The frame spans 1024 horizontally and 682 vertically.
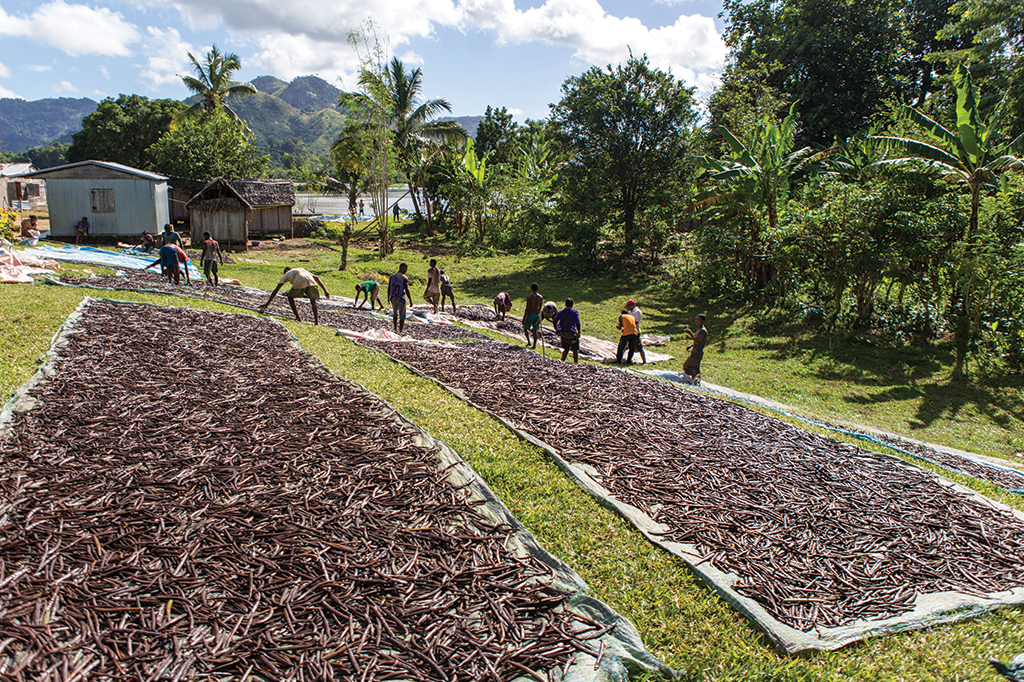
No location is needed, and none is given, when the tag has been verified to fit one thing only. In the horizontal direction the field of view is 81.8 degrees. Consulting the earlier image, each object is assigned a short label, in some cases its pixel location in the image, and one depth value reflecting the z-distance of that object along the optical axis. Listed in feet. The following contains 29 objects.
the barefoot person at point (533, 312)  48.98
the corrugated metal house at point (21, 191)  126.21
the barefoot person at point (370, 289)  59.57
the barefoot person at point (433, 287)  58.18
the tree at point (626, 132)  92.43
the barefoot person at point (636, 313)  47.99
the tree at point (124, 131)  163.63
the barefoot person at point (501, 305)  62.90
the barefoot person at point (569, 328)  45.70
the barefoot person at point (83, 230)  90.56
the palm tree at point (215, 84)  134.62
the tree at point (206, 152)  119.34
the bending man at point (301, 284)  43.45
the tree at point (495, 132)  155.66
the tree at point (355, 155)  120.67
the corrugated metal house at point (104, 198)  92.27
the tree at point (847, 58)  117.70
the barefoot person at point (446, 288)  64.95
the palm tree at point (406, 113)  117.29
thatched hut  99.91
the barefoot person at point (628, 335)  46.93
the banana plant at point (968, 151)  51.24
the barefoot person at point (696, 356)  42.91
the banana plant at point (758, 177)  67.51
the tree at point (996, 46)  77.51
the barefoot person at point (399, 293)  48.01
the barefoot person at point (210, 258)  62.03
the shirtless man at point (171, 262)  57.31
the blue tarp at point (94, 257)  66.64
